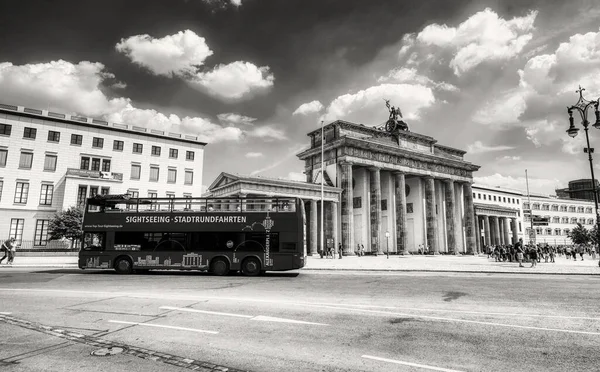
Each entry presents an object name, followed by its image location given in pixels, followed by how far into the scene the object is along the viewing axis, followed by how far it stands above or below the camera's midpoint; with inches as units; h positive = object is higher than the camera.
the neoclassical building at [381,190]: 1747.0 +279.8
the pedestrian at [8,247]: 990.7 -15.4
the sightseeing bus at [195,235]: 731.4 +15.3
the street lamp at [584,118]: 781.1 +285.5
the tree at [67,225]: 1445.6 +68.1
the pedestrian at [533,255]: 1044.5 -32.5
